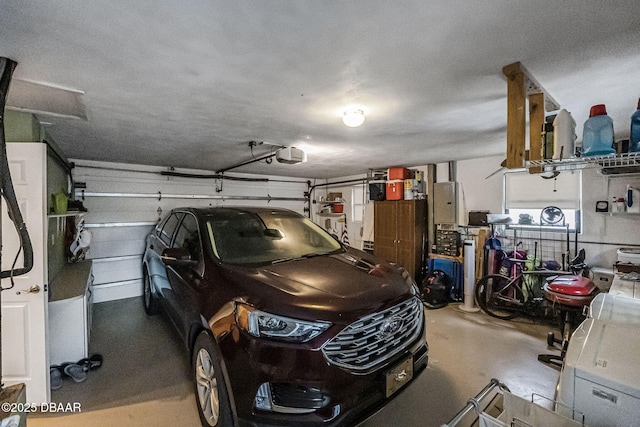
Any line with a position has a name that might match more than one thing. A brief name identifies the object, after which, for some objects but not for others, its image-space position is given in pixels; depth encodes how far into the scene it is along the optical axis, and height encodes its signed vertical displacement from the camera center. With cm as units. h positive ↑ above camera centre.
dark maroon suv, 149 -73
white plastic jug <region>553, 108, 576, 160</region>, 167 +44
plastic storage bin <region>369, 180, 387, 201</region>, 583 +44
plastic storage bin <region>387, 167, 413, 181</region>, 554 +74
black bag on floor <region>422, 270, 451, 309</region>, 456 -135
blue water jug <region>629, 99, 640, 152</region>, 153 +42
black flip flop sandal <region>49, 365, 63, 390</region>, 242 -147
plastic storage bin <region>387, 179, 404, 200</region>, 553 +41
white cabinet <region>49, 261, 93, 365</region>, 261 -109
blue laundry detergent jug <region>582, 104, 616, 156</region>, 159 +43
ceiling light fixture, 234 +80
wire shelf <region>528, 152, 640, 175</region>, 152 +28
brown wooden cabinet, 533 -44
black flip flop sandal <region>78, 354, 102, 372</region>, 264 -146
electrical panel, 511 +12
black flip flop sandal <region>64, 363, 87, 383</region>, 250 -147
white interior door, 209 -62
